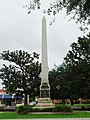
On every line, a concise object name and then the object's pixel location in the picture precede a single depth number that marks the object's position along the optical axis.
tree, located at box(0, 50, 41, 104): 23.75
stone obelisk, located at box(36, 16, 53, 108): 14.59
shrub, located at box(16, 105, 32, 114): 13.11
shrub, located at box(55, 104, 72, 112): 13.22
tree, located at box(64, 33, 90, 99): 21.34
